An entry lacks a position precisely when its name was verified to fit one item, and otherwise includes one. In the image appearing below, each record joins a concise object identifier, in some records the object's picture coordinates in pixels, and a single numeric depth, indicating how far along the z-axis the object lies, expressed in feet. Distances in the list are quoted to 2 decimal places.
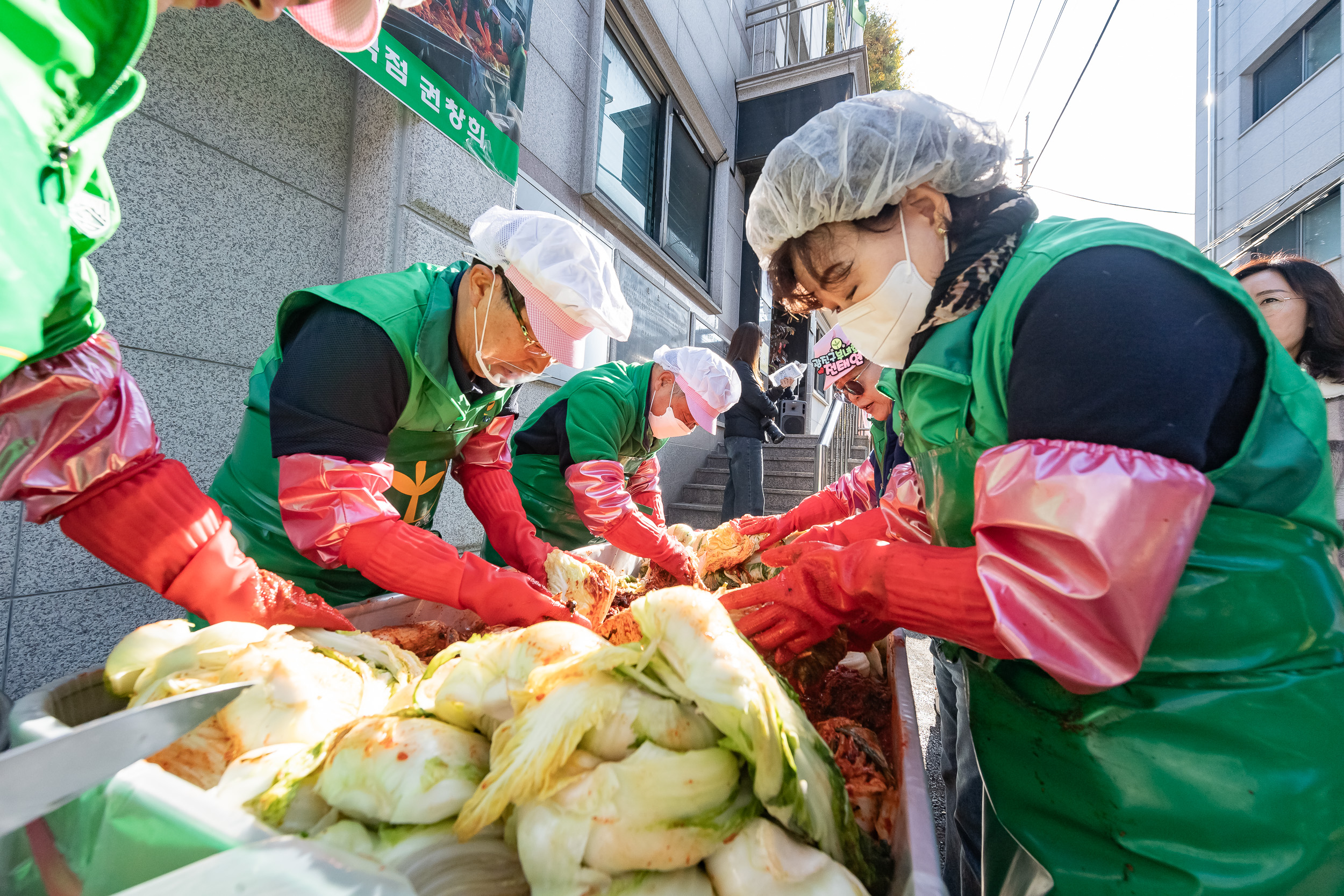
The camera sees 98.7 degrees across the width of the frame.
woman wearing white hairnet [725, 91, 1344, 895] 2.88
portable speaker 41.50
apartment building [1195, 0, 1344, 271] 38.63
